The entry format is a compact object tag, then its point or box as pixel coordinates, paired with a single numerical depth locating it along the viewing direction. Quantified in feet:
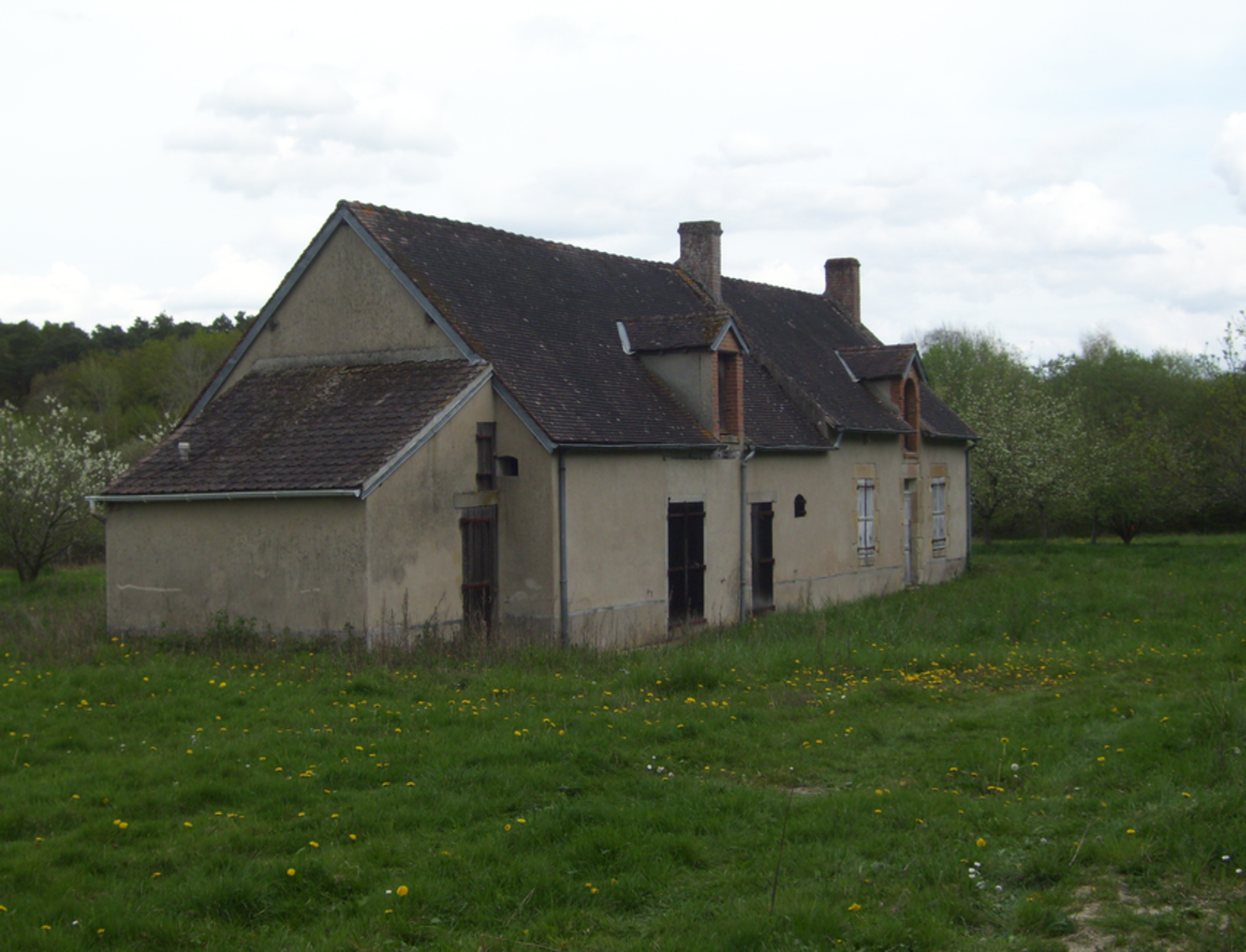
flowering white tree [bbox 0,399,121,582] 89.45
